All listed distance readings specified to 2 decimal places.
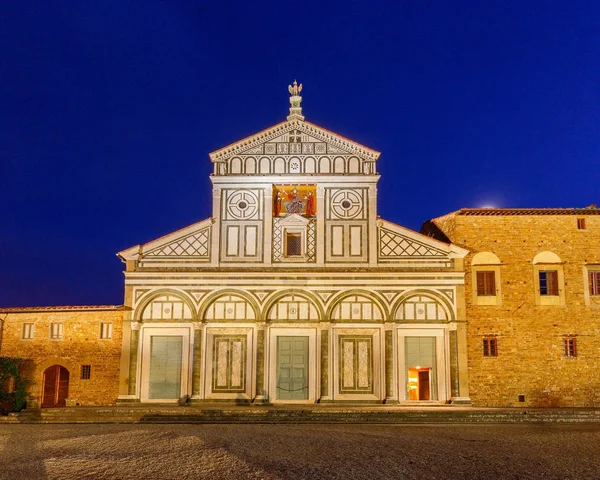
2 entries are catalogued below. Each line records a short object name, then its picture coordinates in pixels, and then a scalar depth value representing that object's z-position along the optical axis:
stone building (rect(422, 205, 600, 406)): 26.20
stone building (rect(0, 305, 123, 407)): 26.14
